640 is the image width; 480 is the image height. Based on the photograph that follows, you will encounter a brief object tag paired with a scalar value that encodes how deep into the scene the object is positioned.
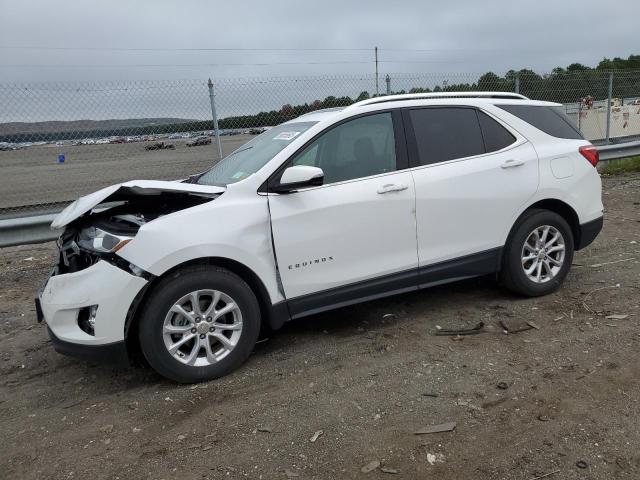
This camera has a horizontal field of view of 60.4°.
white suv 3.46
